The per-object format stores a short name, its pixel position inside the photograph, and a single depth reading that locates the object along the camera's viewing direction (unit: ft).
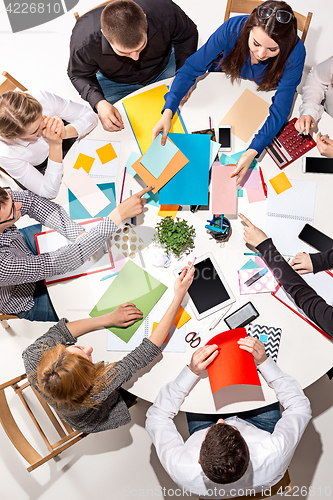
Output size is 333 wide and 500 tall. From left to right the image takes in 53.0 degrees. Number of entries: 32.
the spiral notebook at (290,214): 5.26
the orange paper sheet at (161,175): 5.23
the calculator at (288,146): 5.36
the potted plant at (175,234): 4.89
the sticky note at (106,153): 5.45
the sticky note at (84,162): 5.46
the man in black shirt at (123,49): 4.88
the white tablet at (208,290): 5.05
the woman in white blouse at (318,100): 5.34
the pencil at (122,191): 5.40
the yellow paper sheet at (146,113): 5.48
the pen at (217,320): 5.02
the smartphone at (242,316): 5.01
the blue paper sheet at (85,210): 5.39
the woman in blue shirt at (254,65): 5.00
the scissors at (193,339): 5.02
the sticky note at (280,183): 5.31
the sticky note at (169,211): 5.33
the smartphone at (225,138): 5.44
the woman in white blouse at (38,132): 5.15
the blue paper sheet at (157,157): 5.23
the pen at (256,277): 5.09
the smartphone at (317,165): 5.30
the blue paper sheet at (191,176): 5.23
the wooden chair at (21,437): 4.98
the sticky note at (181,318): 5.03
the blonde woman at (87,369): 4.37
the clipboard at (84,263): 5.22
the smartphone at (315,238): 5.19
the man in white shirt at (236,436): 4.65
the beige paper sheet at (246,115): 5.53
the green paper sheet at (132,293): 5.12
